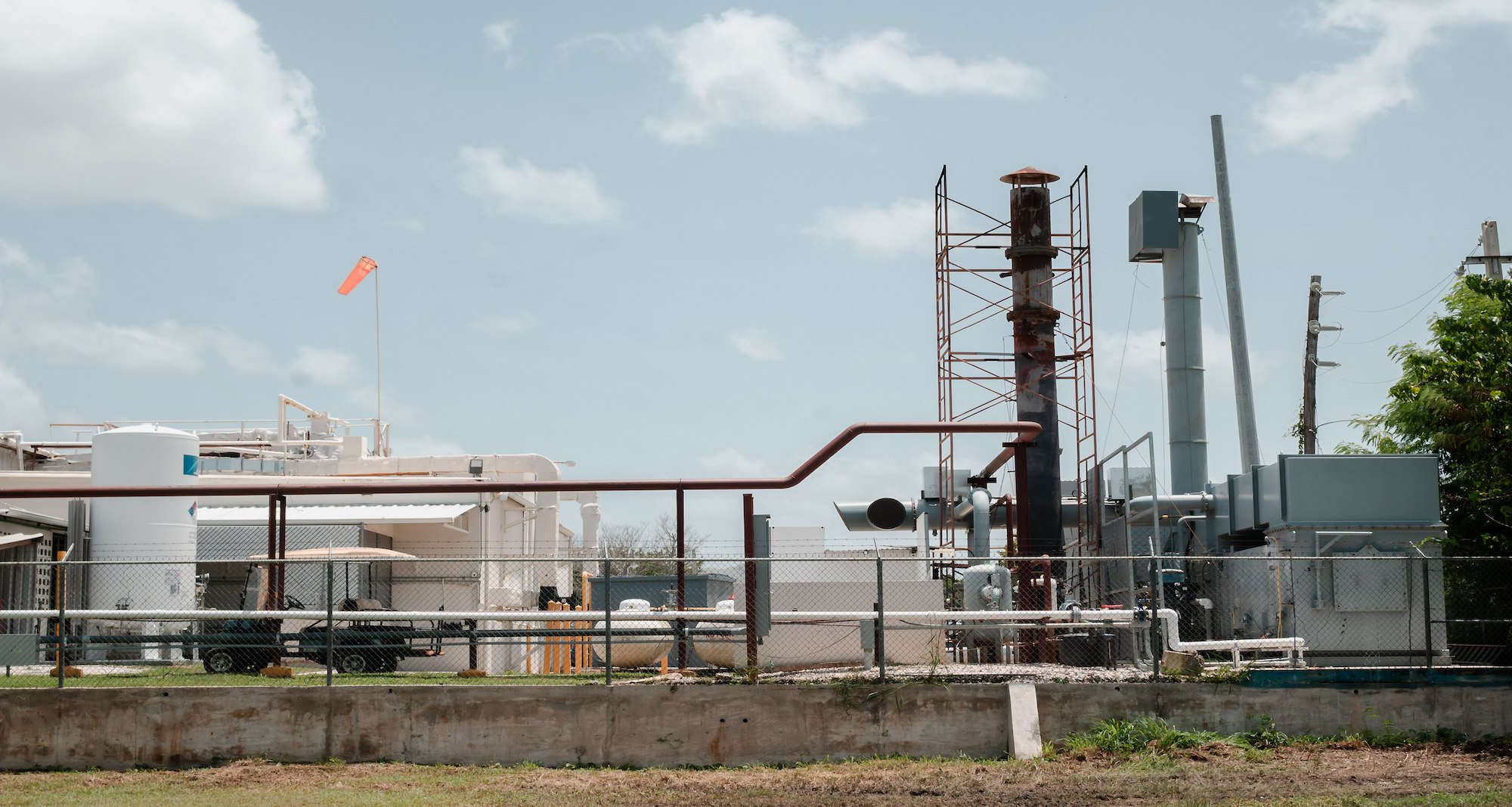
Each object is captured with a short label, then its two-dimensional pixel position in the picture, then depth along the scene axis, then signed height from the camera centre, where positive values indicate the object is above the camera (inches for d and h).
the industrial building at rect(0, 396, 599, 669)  753.6 +15.0
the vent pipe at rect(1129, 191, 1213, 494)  1032.8 +178.4
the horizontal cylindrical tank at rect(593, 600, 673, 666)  744.3 -63.8
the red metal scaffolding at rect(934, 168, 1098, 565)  837.8 +131.4
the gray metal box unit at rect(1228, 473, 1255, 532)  689.0 +15.8
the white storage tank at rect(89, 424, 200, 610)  737.6 +11.6
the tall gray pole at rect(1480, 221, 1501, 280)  1109.1 +238.5
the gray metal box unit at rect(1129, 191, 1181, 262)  1071.0 +247.1
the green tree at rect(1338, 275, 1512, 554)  659.4 +66.0
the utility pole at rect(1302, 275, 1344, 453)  1190.9 +144.4
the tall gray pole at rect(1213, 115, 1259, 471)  1177.4 +154.0
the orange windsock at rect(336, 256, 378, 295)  1578.5 +315.5
